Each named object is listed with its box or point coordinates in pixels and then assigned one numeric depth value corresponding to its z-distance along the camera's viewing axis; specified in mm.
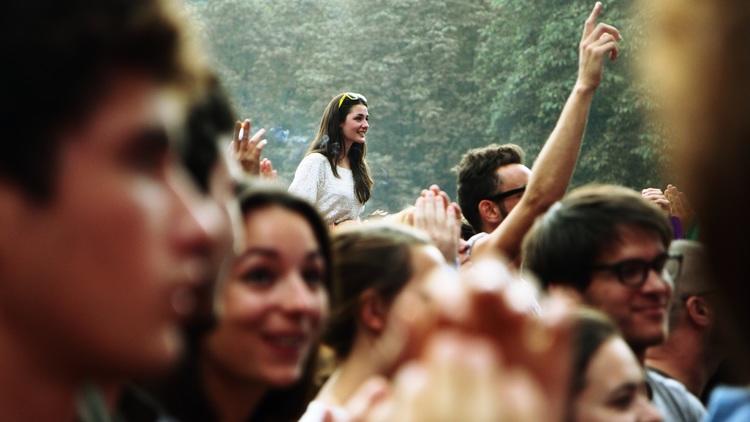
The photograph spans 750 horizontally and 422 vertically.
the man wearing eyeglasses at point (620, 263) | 6696
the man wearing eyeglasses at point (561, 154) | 8249
